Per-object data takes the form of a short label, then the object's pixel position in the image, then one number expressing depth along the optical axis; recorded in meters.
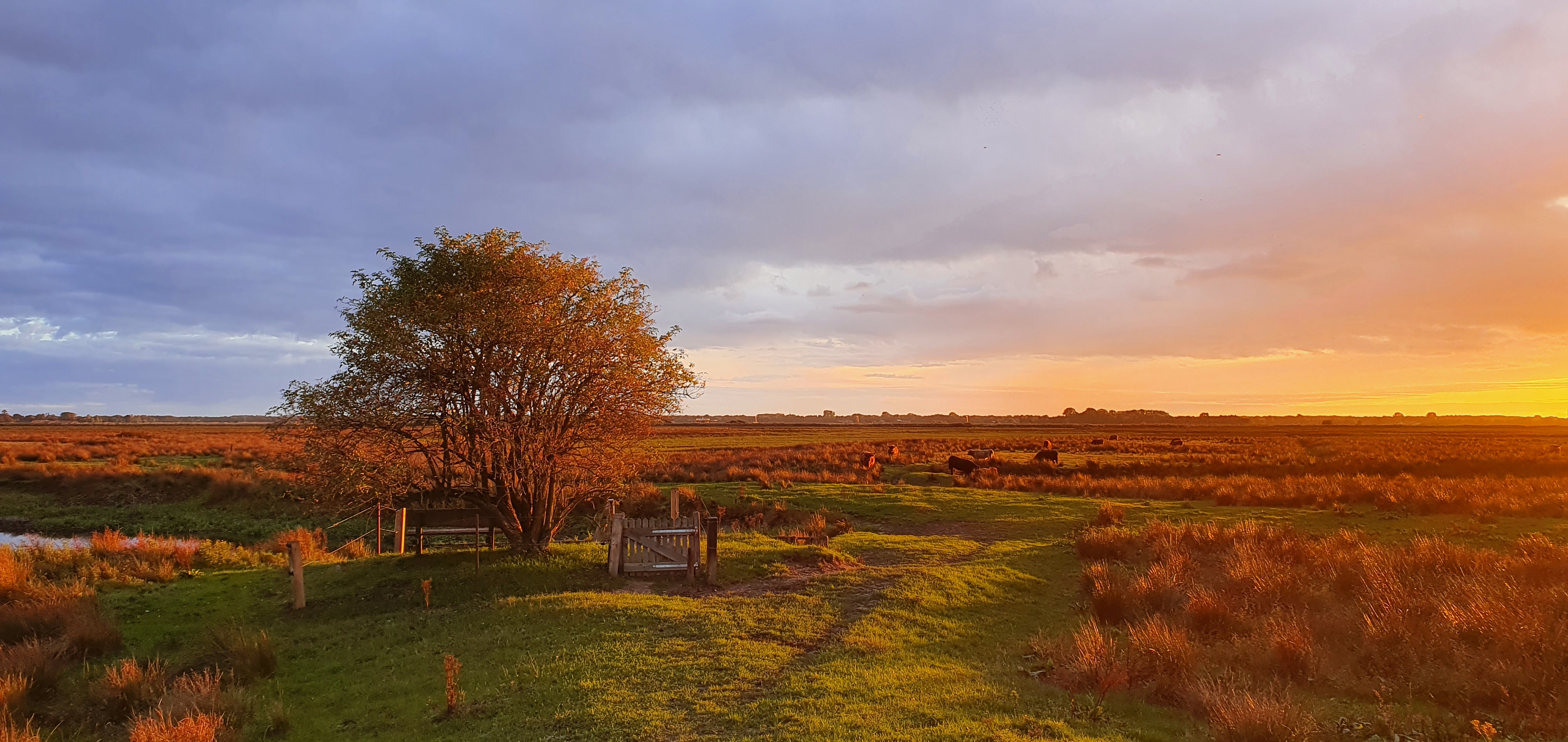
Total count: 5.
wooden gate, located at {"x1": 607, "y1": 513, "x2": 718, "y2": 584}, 17.17
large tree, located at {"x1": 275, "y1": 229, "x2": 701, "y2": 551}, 16.09
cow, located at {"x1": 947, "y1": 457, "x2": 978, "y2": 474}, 43.06
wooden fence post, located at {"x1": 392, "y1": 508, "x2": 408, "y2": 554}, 21.70
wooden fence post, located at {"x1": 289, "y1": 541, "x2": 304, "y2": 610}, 16.38
